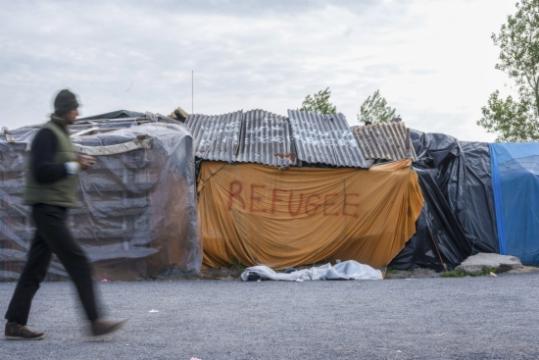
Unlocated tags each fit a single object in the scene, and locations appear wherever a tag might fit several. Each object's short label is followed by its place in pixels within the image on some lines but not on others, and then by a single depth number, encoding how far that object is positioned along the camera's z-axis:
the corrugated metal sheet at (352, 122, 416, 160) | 15.29
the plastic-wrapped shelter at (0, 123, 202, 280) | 13.07
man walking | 5.64
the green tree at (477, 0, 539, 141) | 29.55
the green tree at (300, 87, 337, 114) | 37.28
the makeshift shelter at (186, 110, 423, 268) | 14.45
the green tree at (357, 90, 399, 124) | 38.00
